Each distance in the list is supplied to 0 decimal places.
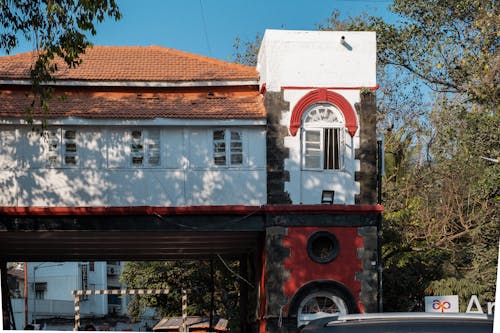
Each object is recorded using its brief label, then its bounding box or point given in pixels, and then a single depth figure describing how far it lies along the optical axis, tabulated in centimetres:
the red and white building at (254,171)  1955
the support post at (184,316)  2723
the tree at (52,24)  1358
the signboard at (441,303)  1802
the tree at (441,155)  2084
